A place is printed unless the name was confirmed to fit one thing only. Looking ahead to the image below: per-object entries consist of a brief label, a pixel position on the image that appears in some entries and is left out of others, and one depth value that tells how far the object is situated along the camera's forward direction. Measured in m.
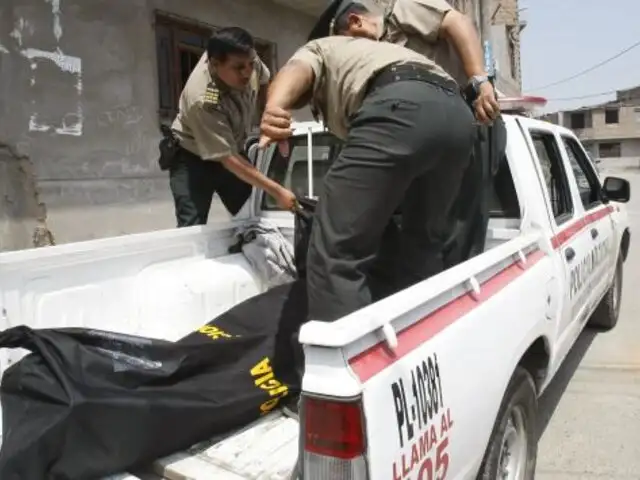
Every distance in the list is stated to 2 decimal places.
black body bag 1.68
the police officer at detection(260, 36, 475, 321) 2.07
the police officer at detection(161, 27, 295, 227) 3.18
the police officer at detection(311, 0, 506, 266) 2.51
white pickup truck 1.38
